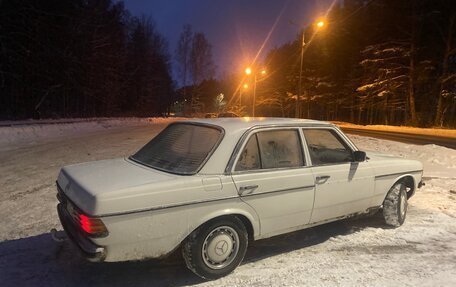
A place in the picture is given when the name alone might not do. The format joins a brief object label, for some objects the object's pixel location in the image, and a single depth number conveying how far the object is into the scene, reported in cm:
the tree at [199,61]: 6588
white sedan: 337
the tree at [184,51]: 6638
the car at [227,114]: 3883
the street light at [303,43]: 2227
